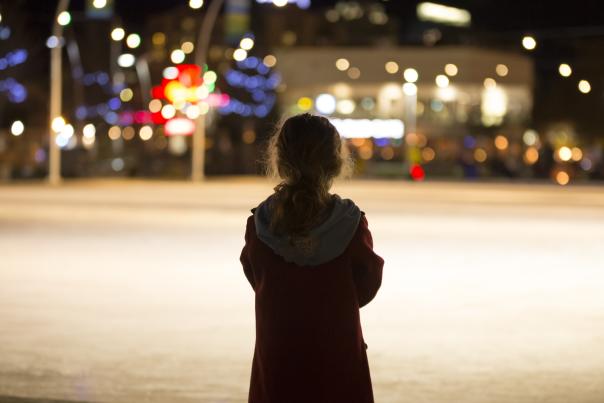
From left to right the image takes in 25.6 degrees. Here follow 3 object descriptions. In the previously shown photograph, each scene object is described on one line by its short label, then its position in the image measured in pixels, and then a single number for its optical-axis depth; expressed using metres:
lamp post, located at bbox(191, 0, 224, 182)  54.09
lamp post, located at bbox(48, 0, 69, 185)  48.44
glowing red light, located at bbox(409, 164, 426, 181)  58.84
